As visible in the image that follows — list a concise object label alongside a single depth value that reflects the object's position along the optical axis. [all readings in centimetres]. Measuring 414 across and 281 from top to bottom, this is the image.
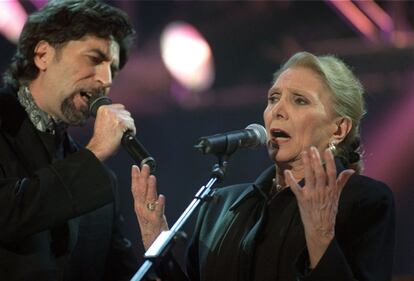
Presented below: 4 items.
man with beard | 445
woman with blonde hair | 407
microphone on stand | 422
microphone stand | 376
